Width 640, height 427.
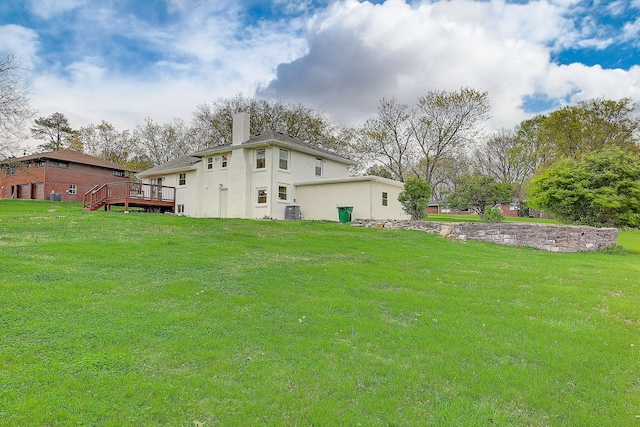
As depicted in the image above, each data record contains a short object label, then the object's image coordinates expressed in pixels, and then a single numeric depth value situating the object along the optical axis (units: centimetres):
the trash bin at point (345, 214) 2012
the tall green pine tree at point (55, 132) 4169
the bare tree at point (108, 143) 4334
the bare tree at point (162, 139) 4006
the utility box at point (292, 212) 2184
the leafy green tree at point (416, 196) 1867
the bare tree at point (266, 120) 3397
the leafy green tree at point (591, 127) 3384
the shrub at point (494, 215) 1775
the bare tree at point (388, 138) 3212
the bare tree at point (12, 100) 2111
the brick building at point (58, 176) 3244
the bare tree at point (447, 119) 2991
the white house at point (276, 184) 2098
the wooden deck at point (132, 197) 2223
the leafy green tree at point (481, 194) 3025
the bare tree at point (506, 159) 4225
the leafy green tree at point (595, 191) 1648
